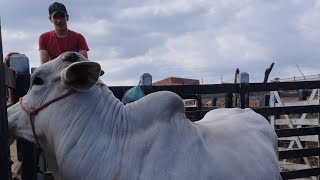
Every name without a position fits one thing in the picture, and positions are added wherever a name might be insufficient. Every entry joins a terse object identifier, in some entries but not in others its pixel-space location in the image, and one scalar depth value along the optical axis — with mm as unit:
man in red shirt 2740
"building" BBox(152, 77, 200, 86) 18981
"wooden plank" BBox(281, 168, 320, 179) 4216
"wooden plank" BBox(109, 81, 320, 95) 3518
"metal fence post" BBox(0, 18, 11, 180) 1643
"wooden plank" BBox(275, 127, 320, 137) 4324
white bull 1764
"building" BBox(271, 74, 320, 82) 9918
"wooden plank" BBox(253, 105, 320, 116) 4154
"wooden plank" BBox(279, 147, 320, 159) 4321
